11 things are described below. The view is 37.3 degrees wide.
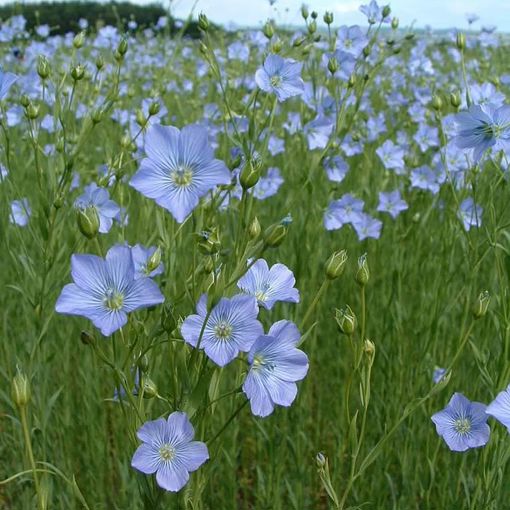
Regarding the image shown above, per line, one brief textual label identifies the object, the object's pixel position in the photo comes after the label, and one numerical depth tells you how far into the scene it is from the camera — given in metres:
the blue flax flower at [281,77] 0.34
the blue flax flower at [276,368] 0.21
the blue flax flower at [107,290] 0.21
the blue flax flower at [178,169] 0.22
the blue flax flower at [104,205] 0.36
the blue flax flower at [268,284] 0.24
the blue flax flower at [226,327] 0.21
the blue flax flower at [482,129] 0.32
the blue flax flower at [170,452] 0.21
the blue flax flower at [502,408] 0.21
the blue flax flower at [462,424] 0.28
